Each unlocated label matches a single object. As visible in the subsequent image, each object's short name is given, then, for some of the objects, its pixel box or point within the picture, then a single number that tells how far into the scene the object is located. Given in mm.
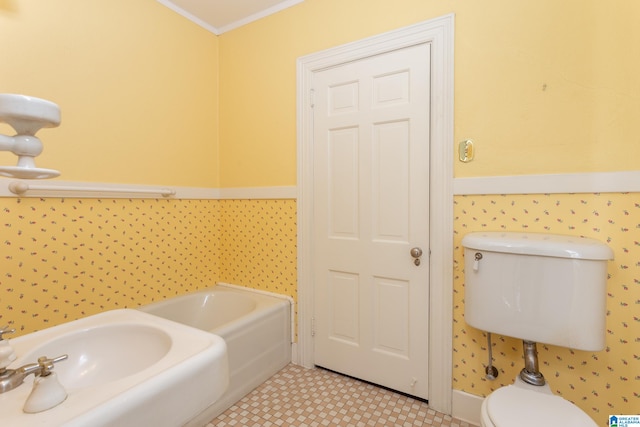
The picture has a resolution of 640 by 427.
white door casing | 1571
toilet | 1079
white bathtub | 1722
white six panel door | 1673
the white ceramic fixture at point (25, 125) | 640
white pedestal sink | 617
